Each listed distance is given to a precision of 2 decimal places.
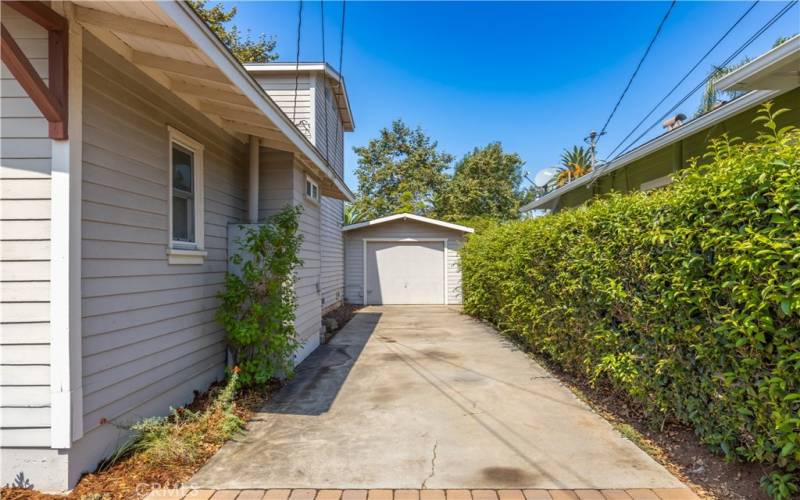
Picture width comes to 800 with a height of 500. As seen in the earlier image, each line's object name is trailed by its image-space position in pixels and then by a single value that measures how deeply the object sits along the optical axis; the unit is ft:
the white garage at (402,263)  44.01
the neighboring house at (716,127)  12.28
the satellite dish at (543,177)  35.01
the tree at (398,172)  83.20
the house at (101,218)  8.48
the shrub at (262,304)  14.35
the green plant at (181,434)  9.63
